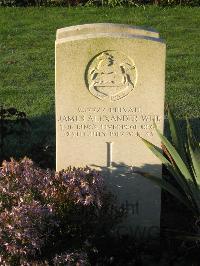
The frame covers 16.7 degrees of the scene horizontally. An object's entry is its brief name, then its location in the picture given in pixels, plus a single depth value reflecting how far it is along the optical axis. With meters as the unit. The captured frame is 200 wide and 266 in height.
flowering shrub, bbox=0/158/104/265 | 4.15
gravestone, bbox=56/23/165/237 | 4.73
